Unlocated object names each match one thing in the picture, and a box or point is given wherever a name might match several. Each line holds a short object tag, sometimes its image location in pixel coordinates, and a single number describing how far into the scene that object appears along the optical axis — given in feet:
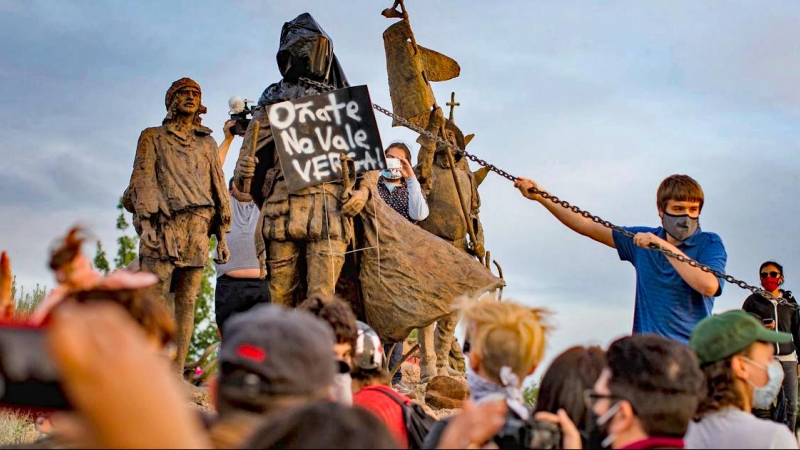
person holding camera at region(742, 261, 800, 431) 30.07
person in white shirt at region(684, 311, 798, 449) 11.35
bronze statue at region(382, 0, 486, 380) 40.57
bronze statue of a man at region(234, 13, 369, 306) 29.27
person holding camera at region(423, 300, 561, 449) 10.61
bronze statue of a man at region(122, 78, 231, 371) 30.01
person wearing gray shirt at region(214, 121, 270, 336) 31.32
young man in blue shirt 17.15
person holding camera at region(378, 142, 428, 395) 34.94
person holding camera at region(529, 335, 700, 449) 9.80
